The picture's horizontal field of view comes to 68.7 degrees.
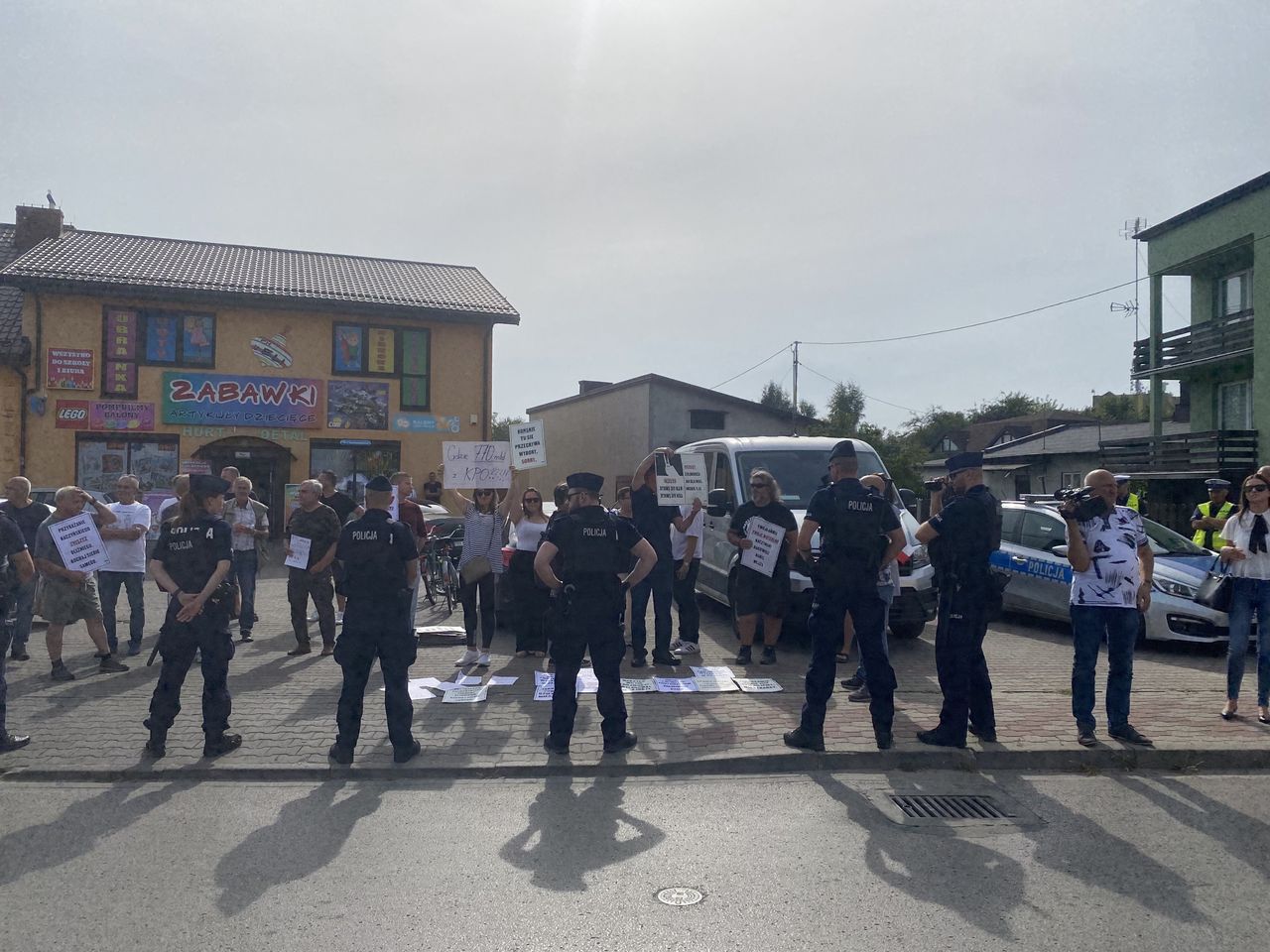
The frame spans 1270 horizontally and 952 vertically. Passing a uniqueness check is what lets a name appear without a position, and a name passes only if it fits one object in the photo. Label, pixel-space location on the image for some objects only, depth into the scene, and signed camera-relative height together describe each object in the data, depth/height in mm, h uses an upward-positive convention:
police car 9586 -928
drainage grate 5066 -1782
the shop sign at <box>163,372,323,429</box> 21719 +1886
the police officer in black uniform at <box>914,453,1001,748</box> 6023 -697
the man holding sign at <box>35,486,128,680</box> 7973 -770
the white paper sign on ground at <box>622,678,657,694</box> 7738 -1704
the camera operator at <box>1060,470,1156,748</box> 6207 -677
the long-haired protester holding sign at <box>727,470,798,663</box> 8555 -646
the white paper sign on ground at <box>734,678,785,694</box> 7723 -1685
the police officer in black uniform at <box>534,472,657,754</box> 6066 -860
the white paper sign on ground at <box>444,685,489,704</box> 7410 -1725
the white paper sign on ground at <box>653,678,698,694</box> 7734 -1699
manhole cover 3928 -1761
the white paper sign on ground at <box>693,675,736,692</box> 7812 -1692
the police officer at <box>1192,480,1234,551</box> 10688 -201
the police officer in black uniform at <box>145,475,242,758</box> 6051 -864
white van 9586 -40
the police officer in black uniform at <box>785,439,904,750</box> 6020 -723
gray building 31312 +2302
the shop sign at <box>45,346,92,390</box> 21000 +2461
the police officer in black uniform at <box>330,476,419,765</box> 5906 -926
